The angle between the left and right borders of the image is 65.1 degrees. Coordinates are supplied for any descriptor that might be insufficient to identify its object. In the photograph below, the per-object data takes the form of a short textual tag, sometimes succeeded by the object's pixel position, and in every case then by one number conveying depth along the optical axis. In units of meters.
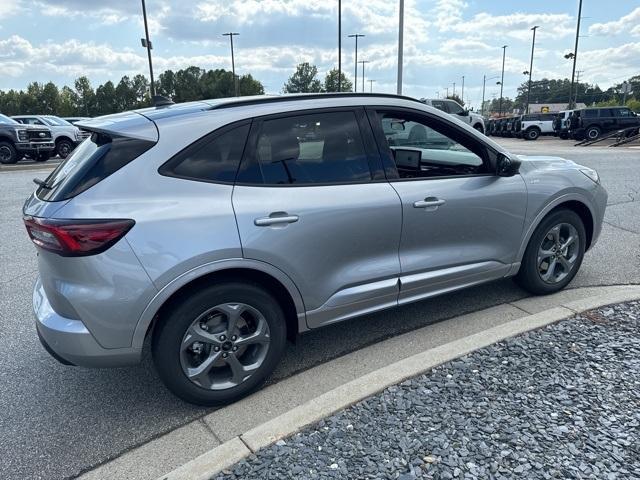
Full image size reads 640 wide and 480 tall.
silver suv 2.56
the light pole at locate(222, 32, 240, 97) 60.88
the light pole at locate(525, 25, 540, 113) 64.38
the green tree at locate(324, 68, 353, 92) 75.94
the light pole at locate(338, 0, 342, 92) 38.51
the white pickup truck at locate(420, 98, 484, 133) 22.28
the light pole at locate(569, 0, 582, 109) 43.38
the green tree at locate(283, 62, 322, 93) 88.75
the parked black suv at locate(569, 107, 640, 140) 29.31
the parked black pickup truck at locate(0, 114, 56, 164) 19.05
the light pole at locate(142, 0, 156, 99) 30.62
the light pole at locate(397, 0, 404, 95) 22.16
